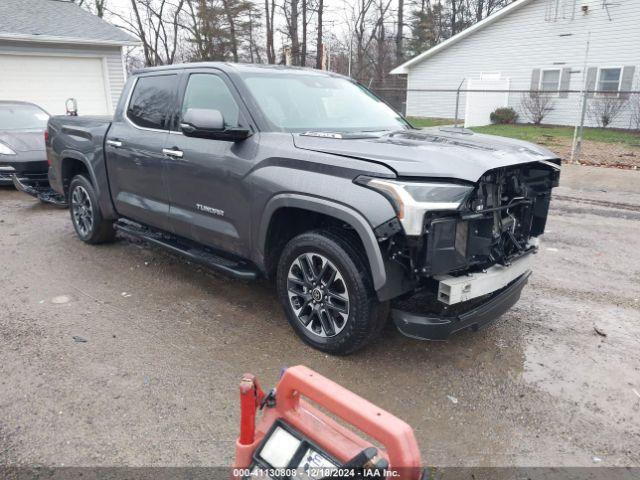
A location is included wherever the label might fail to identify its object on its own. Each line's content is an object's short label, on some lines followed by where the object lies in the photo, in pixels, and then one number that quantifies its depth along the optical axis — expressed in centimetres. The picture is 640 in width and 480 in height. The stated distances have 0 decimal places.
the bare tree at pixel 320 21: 3147
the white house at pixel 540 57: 1964
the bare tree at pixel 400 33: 3738
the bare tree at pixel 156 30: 3466
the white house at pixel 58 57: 1518
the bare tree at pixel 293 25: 3269
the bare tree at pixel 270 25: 3375
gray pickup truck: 298
